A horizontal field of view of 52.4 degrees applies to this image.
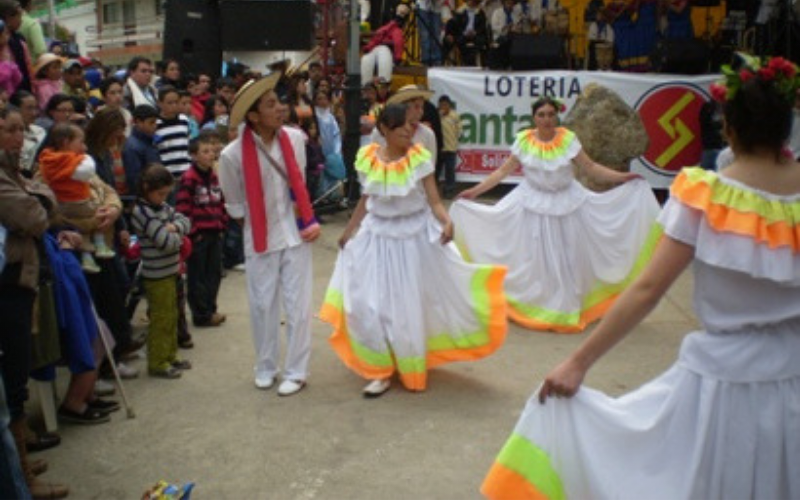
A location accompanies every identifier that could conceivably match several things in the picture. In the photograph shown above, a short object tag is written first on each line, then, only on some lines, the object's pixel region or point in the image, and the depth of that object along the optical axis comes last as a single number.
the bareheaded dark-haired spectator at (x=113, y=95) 7.70
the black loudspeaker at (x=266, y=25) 13.10
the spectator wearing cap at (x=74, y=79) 8.45
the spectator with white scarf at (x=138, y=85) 8.65
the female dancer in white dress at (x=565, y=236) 6.51
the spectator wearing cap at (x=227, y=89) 10.26
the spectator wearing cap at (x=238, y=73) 11.99
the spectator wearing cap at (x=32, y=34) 8.42
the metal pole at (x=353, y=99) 11.32
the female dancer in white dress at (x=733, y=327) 2.31
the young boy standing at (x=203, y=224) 6.41
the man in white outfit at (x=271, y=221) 5.08
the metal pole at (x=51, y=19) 24.33
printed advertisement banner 11.72
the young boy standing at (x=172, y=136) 7.45
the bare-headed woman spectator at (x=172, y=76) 10.35
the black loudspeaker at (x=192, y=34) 13.71
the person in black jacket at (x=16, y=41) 7.32
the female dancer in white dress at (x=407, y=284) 5.09
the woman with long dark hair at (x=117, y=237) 4.94
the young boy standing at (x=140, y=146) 6.29
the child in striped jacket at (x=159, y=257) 5.38
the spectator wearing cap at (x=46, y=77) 7.58
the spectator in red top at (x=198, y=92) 9.92
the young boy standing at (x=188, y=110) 8.83
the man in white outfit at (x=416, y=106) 6.18
